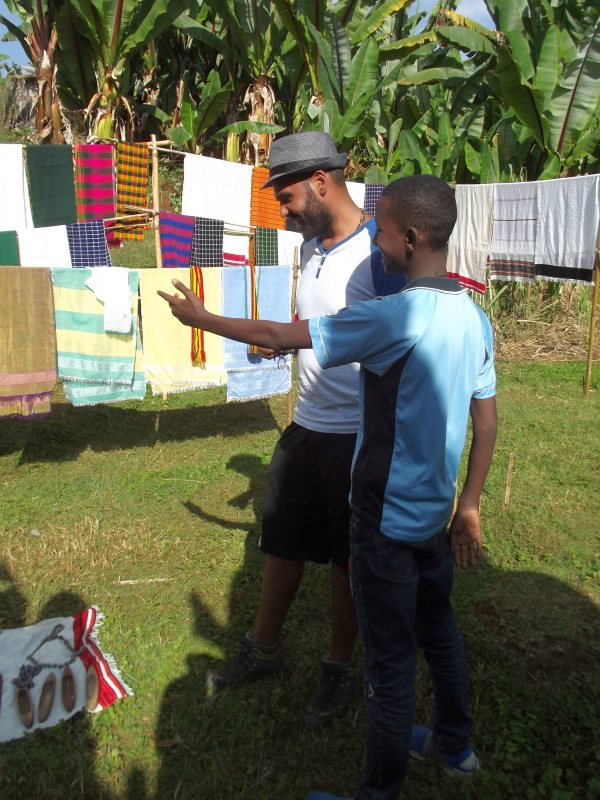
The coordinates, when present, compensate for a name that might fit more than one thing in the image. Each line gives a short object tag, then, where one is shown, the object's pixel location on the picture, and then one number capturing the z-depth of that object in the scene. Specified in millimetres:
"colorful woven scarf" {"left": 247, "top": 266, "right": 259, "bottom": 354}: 5066
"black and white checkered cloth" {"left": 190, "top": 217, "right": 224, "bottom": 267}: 5262
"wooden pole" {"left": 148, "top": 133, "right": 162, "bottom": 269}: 4977
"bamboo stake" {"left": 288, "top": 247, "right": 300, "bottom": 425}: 5123
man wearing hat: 2312
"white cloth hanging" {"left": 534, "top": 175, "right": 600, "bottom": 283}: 6438
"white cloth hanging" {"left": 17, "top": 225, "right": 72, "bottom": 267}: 4812
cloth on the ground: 2586
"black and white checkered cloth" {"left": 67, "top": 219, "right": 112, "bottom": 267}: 4832
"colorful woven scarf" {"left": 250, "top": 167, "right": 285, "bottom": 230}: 5844
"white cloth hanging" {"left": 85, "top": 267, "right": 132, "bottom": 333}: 4570
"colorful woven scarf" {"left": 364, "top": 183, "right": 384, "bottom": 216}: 6613
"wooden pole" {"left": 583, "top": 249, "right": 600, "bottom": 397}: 6266
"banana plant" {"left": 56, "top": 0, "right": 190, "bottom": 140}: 9484
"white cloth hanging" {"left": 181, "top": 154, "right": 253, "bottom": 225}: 5566
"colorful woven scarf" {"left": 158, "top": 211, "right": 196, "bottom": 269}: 5141
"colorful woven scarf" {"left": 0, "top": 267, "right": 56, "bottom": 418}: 4359
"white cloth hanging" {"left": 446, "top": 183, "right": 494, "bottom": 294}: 7922
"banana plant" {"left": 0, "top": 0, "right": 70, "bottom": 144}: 9719
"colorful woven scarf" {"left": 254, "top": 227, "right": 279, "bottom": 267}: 5609
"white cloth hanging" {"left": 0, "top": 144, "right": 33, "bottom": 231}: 5035
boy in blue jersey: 1749
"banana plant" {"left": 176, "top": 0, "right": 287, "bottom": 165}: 10633
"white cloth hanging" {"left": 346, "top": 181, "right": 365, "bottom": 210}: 6465
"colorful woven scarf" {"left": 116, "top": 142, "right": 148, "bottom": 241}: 5465
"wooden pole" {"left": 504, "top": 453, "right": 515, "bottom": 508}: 3971
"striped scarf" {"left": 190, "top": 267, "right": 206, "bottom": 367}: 4867
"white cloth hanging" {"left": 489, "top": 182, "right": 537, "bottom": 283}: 7273
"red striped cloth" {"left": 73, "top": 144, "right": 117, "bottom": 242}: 5293
